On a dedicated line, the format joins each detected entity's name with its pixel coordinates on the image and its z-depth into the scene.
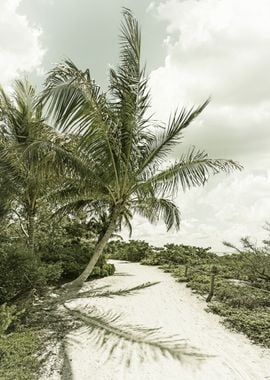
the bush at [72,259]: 13.01
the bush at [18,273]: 7.80
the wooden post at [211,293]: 10.32
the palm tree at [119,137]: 9.02
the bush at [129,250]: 23.48
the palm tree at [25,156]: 8.76
